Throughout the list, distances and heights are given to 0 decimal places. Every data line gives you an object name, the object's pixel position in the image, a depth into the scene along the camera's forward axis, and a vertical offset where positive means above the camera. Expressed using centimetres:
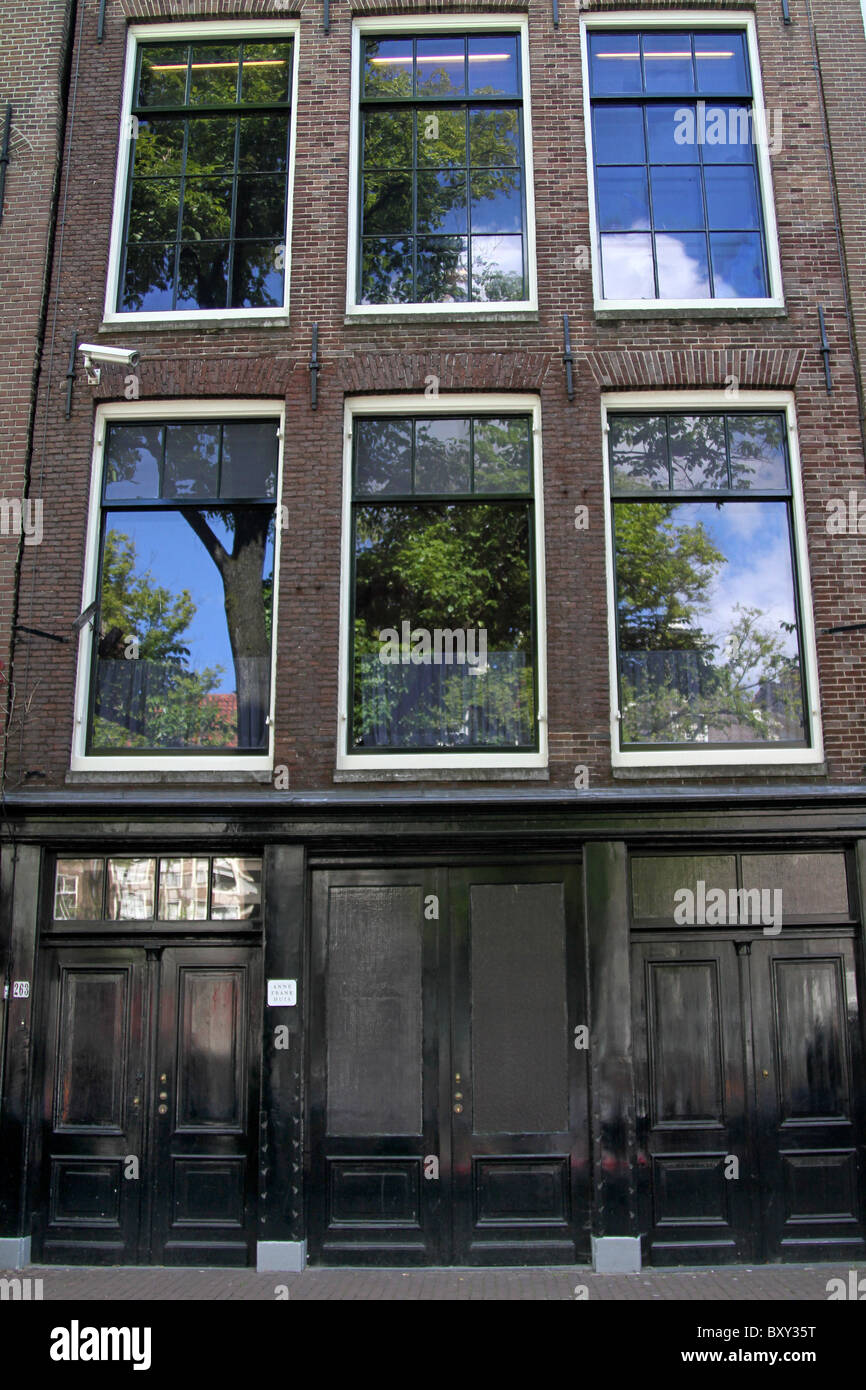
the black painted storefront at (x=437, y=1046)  815 -60
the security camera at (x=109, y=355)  891 +523
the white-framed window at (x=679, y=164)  968 +748
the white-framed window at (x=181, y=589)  909 +336
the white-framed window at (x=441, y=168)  973 +749
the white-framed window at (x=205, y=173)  980 +749
